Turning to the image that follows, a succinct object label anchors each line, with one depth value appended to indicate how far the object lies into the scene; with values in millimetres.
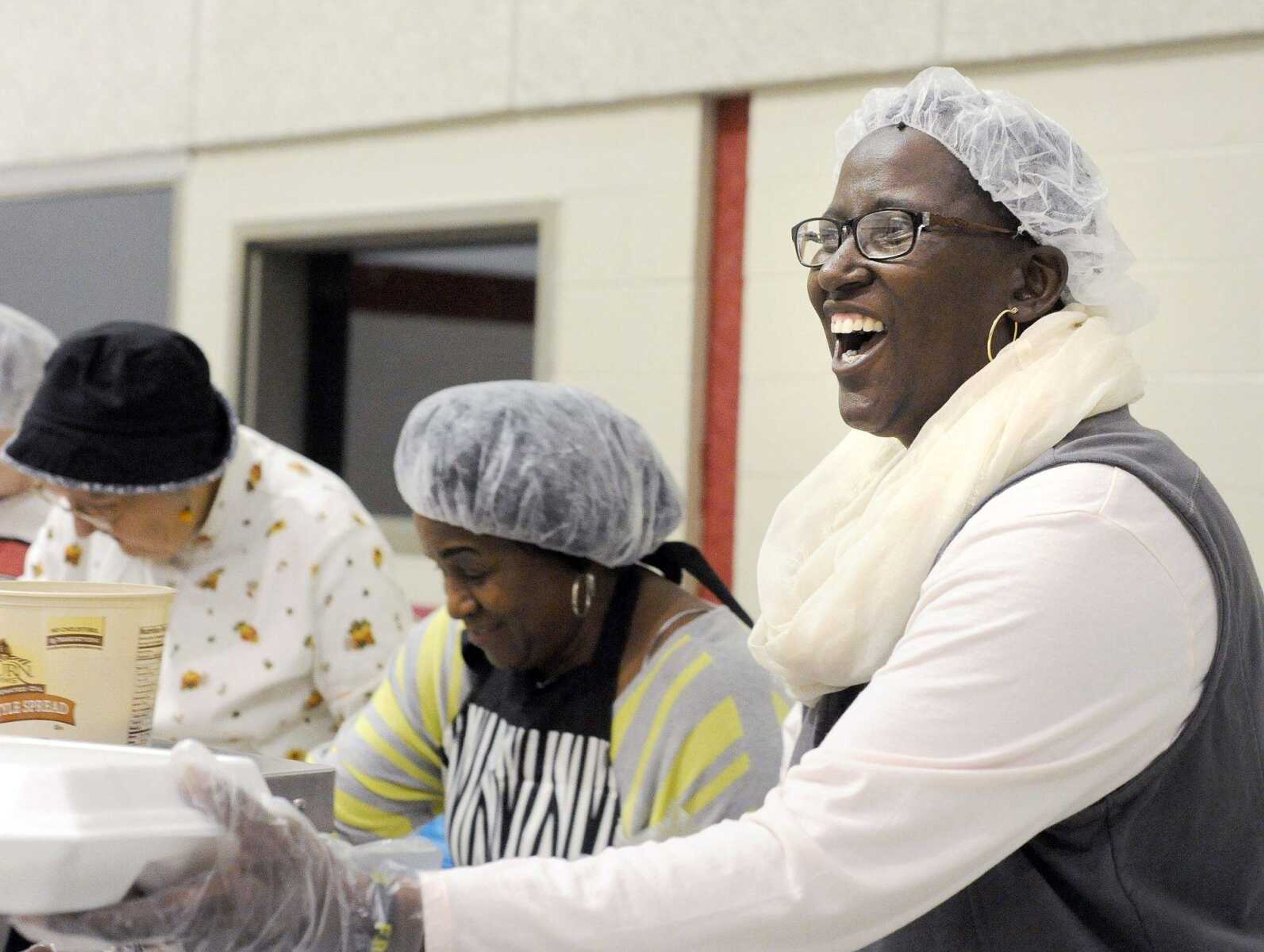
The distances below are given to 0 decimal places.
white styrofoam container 1968
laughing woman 2103
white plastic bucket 2272
